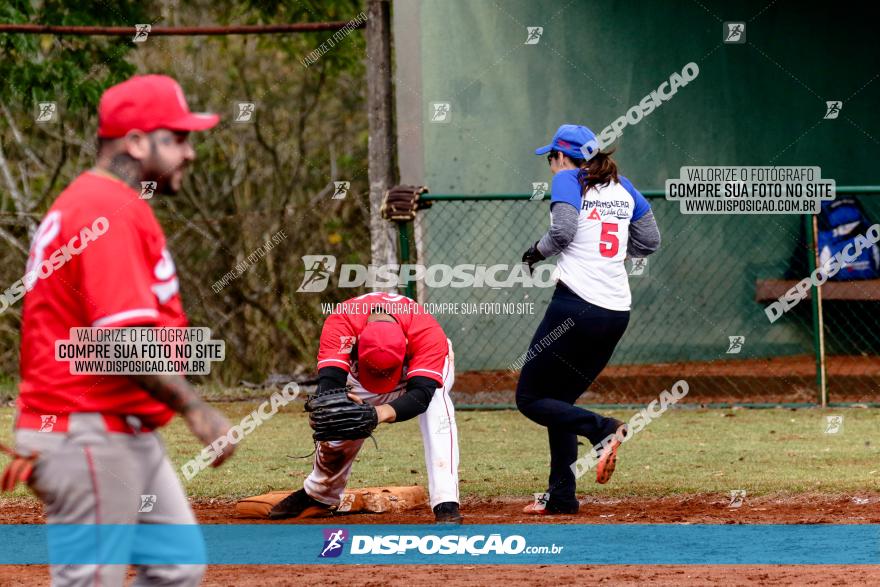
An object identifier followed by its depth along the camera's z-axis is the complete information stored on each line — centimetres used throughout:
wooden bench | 2723
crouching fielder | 1360
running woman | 1470
